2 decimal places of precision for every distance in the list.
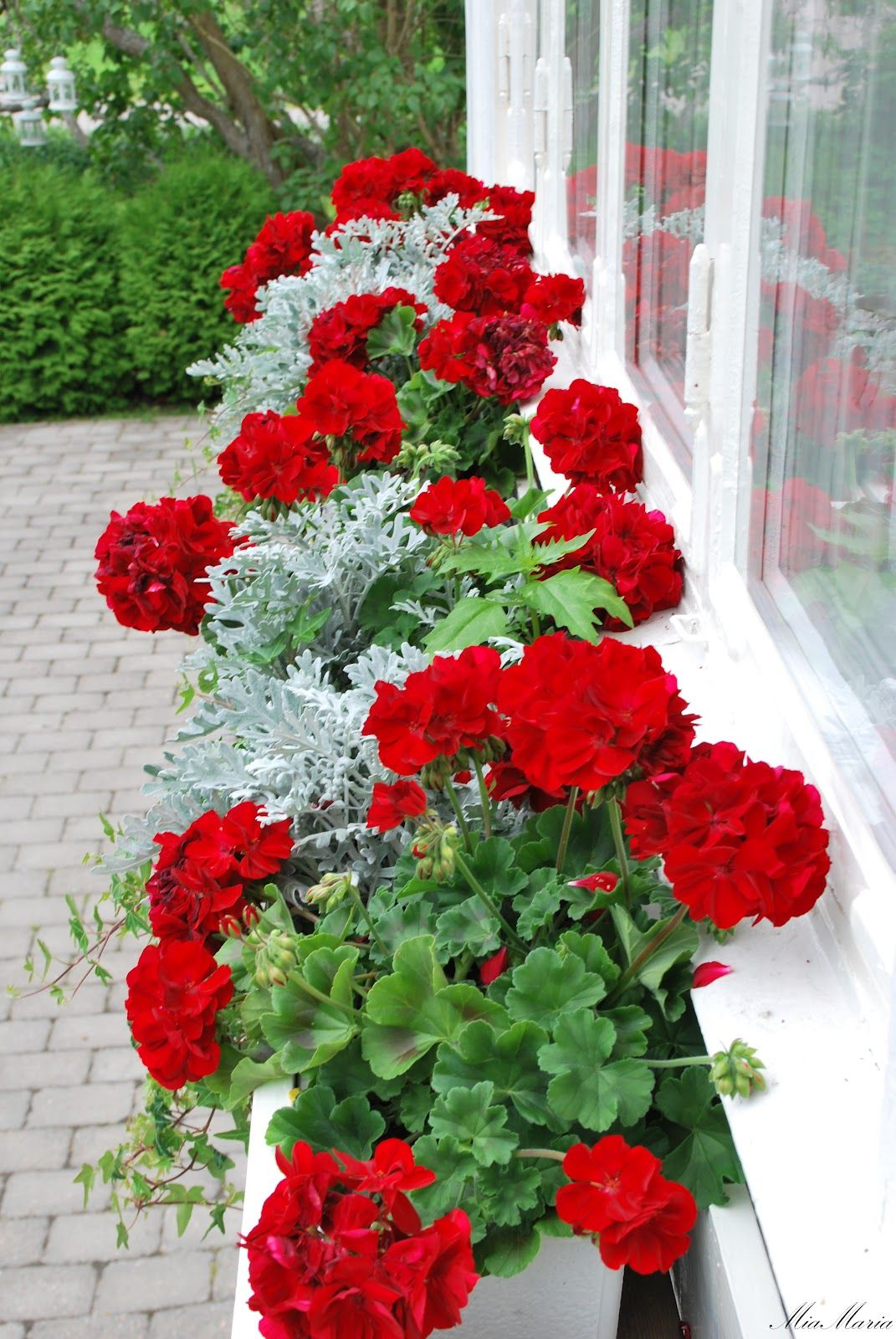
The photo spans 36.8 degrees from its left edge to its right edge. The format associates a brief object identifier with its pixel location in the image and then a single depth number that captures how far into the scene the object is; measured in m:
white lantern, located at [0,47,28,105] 8.35
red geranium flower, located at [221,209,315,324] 3.09
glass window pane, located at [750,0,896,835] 0.92
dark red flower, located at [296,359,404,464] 1.92
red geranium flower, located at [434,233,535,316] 2.42
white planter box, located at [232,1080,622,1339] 1.02
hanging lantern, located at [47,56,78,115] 7.76
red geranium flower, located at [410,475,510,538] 1.58
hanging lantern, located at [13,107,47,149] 8.51
